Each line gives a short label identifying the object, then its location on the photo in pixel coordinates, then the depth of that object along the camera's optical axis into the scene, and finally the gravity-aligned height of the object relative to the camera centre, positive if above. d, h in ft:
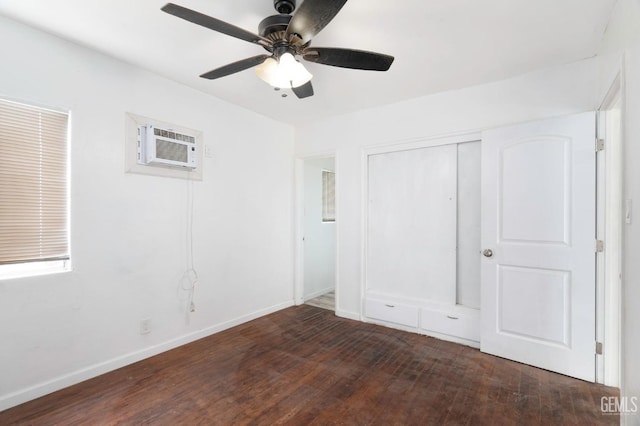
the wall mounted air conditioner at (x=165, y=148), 8.71 +1.93
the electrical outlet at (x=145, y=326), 8.78 -3.37
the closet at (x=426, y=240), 10.02 -1.01
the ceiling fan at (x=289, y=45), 4.59 +3.09
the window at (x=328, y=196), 16.46 +0.89
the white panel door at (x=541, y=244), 7.74 -0.88
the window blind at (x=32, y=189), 6.61 +0.50
